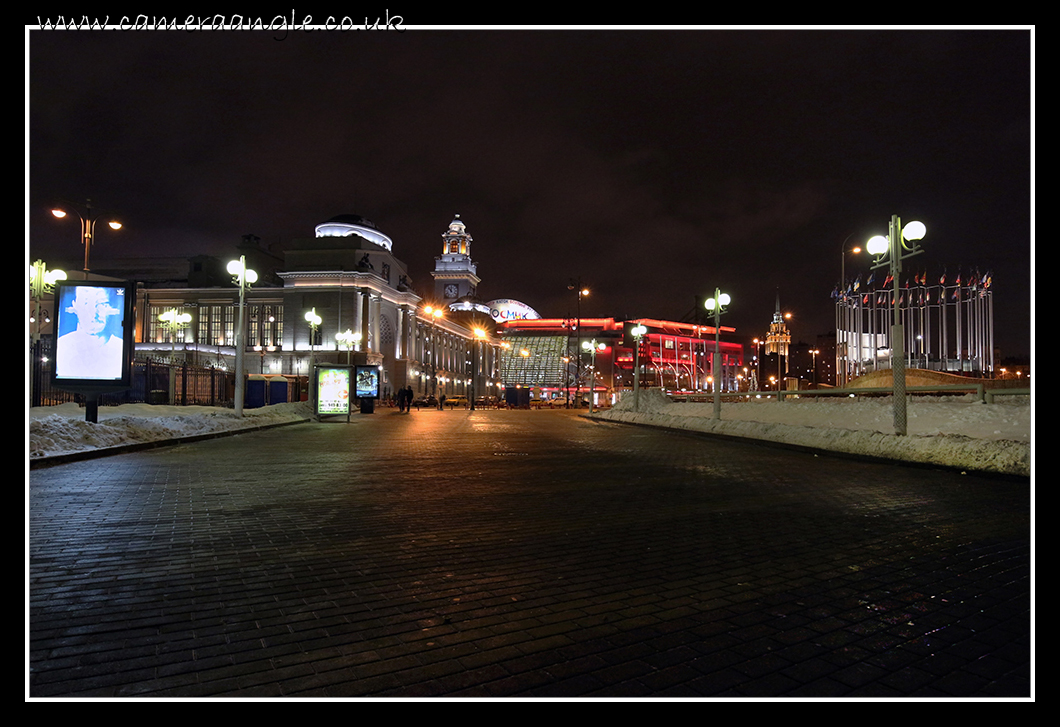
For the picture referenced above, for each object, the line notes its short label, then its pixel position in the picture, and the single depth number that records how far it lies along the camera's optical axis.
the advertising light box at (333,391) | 31.72
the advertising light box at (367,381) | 39.50
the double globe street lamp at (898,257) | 14.66
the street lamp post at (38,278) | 32.97
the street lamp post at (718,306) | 27.36
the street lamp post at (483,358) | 130.12
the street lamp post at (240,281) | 25.75
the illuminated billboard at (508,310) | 163.56
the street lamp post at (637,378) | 36.44
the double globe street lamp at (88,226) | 21.61
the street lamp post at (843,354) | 44.72
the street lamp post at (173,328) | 31.28
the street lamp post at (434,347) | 100.43
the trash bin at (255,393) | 38.53
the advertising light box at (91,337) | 16.25
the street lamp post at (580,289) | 45.89
